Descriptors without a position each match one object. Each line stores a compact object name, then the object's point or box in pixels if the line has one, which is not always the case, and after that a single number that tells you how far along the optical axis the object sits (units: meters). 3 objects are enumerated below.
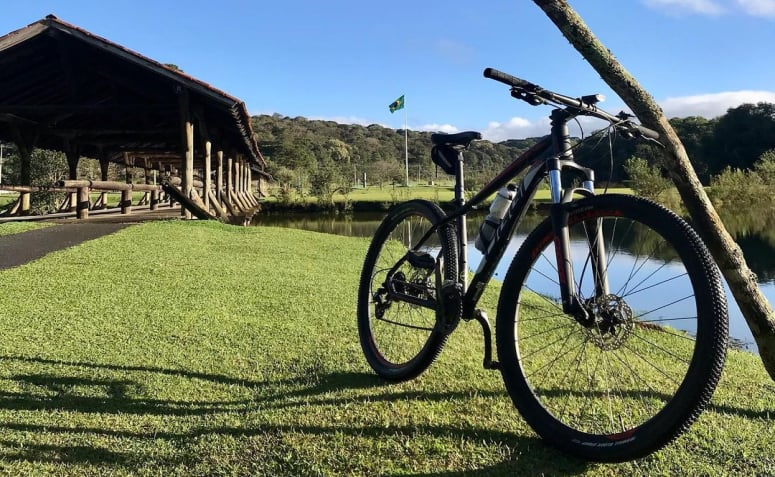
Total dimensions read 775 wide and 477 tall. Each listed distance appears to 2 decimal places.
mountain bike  1.50
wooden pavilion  10.05
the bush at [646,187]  23.00
